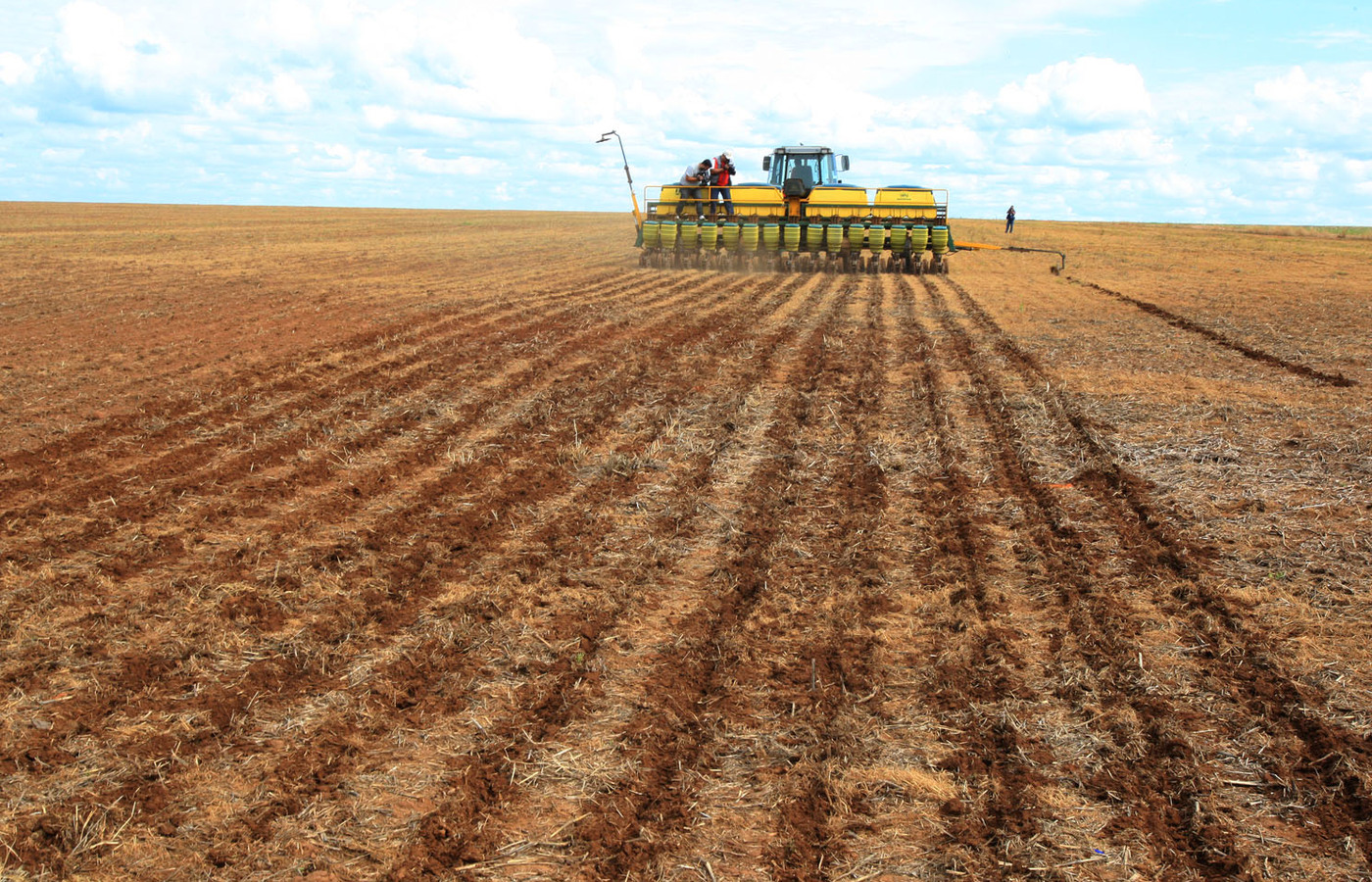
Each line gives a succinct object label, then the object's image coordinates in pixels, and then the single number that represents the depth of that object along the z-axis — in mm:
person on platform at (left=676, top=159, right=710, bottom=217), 26688
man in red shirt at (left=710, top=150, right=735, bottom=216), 26734
